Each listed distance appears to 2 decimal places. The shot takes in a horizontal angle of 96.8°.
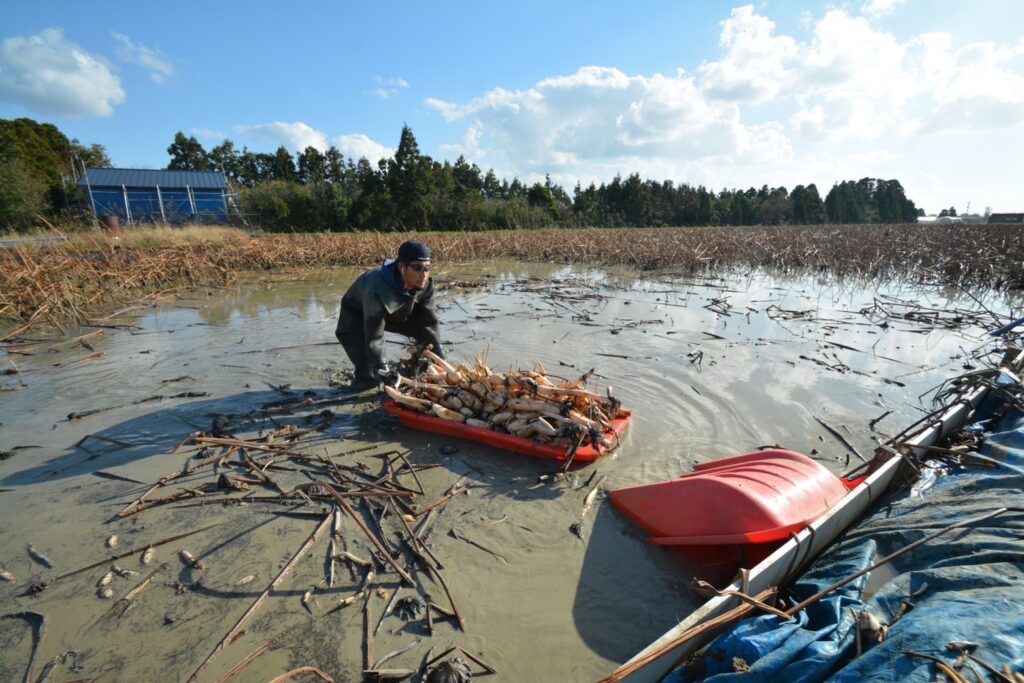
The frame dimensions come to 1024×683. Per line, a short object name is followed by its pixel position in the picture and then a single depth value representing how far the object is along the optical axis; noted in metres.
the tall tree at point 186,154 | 55.19
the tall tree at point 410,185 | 33.53
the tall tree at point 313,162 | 45.68
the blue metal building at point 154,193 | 31.69
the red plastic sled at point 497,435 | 3.77
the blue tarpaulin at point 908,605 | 1.56
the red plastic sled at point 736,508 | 2.57
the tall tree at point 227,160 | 53.94
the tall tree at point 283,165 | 49.42
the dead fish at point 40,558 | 2.78
